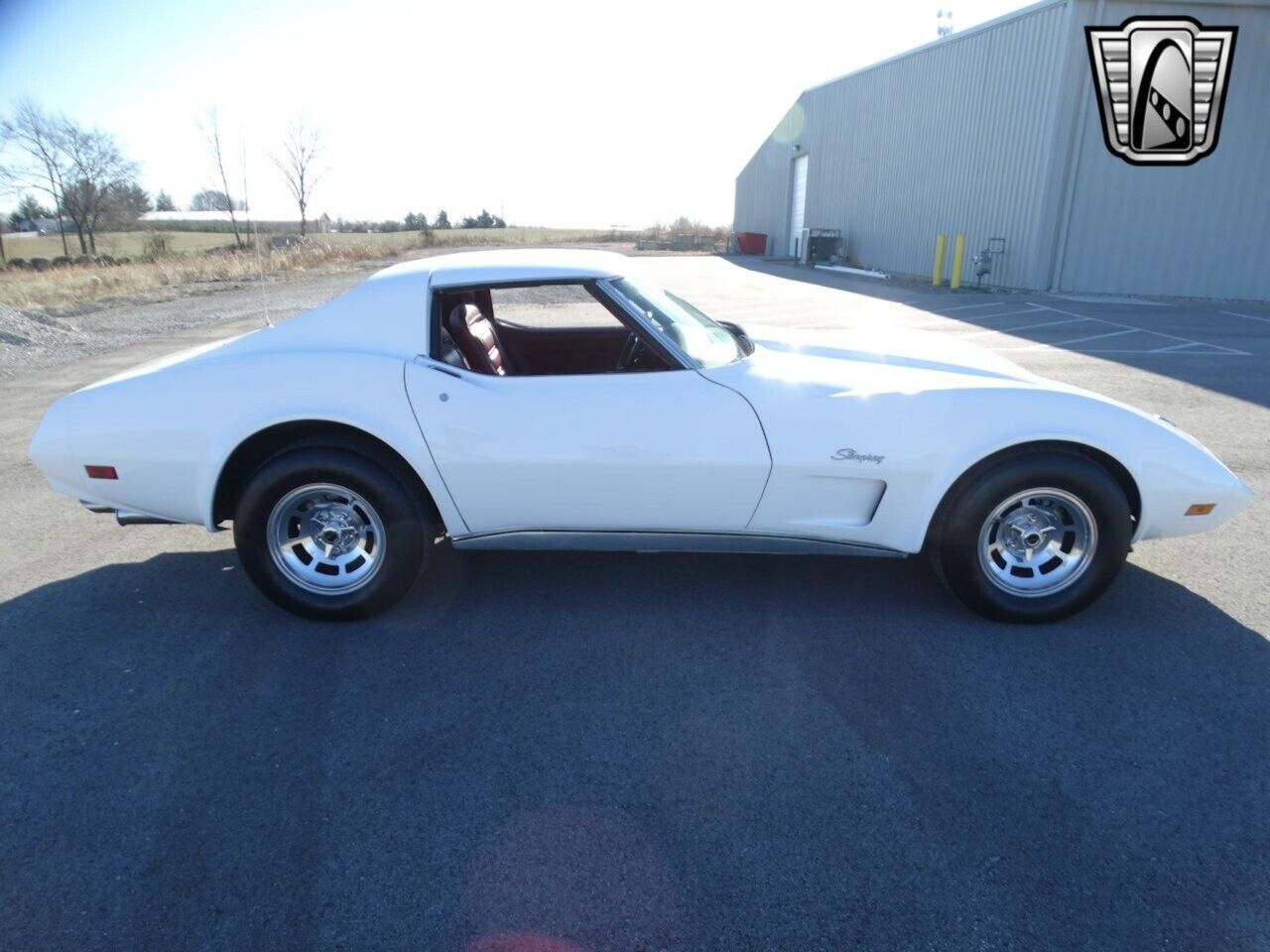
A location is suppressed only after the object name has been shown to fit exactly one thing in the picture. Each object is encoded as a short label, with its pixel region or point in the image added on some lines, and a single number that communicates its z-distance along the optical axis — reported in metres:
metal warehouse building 17.59
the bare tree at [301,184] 53.28
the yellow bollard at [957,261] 20.81
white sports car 3.42
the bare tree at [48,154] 40.53
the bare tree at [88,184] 44.44
